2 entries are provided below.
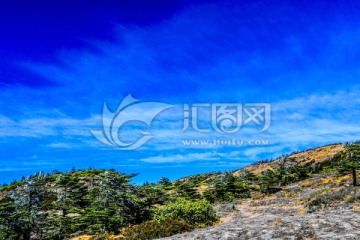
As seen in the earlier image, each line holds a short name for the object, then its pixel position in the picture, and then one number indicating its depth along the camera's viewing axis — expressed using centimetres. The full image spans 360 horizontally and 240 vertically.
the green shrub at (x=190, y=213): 2825
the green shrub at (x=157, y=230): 2200
